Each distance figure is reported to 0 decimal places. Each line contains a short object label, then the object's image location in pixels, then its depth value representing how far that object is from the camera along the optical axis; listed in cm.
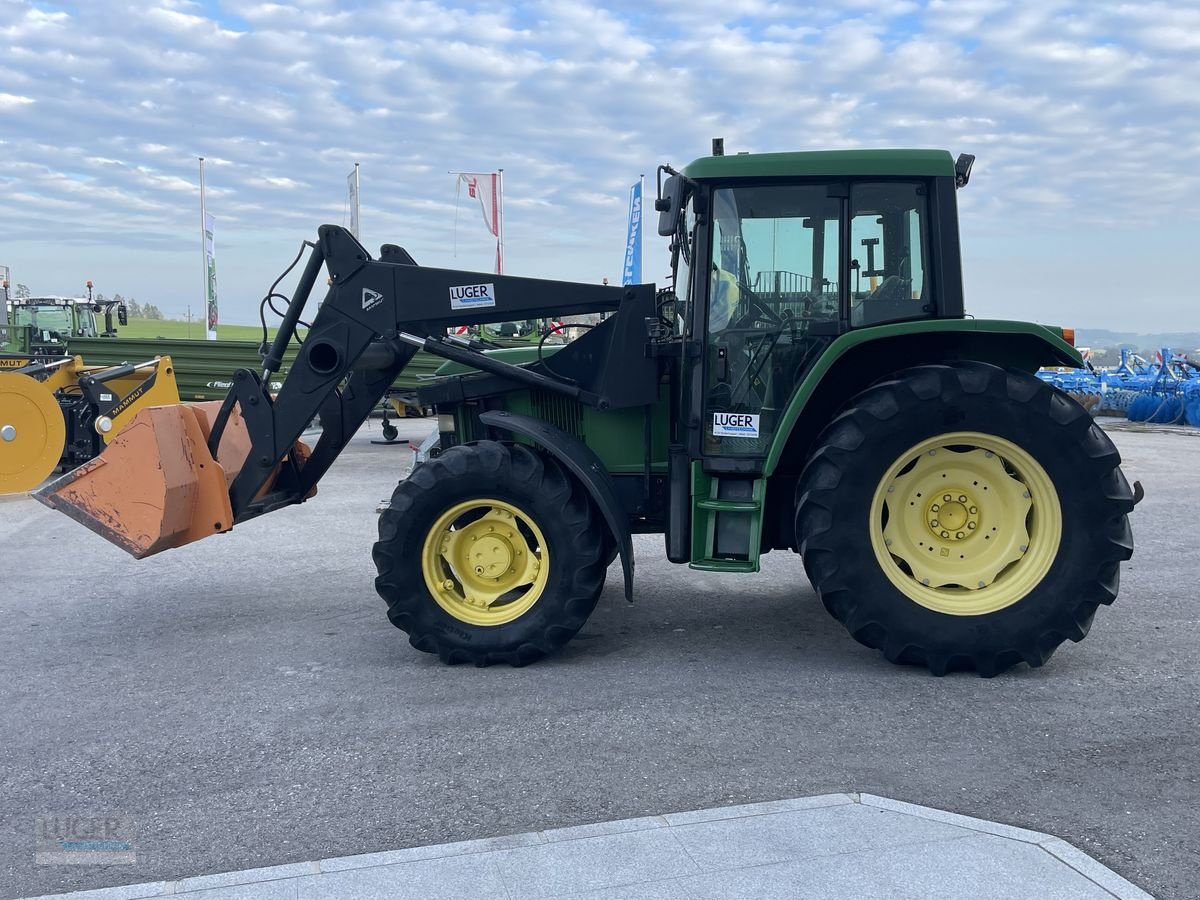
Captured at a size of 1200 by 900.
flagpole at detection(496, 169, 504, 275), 2244
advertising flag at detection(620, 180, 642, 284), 1584
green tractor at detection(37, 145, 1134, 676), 489
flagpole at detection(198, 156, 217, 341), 2541
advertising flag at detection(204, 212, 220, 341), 2585
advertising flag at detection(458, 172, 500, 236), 2212
